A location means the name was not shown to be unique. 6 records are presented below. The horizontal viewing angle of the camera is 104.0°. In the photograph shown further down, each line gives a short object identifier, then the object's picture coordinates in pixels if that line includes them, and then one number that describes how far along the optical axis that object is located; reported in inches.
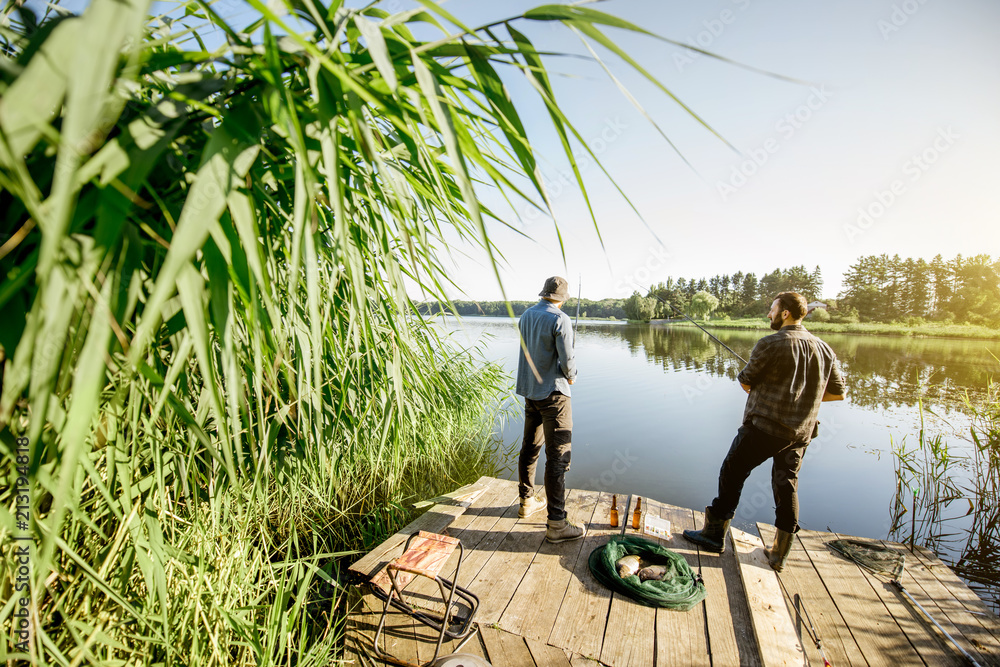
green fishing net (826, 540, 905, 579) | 104.7
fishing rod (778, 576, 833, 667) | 78.0
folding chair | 71.9
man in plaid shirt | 95.6
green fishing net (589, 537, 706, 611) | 79.7
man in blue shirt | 103.7
